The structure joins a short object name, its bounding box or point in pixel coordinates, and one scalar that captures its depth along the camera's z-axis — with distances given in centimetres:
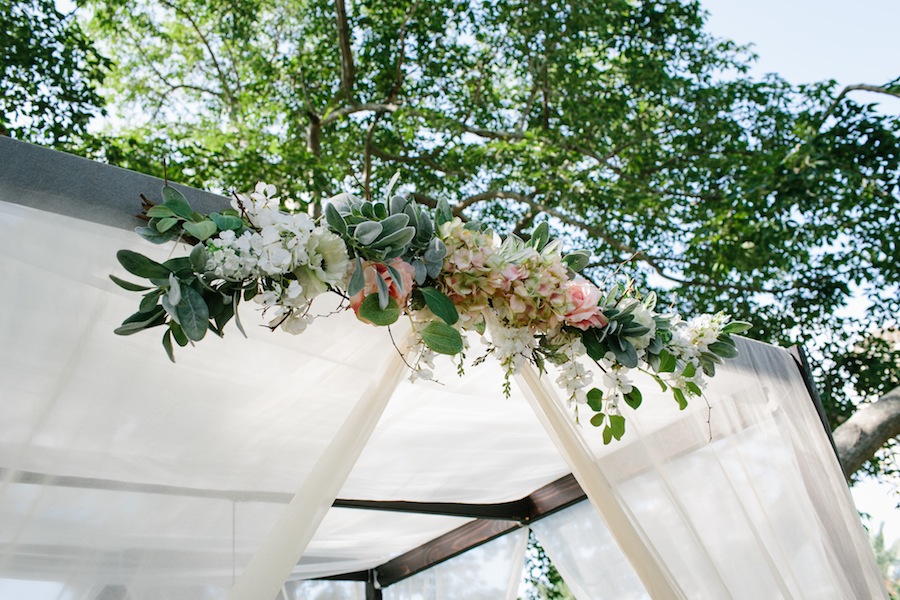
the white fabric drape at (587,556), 326
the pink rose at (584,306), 162
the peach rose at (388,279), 137
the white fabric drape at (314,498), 143
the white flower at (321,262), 132
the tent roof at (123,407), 129
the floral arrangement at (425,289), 125
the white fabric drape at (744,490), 198
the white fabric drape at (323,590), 438
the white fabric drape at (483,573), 411
